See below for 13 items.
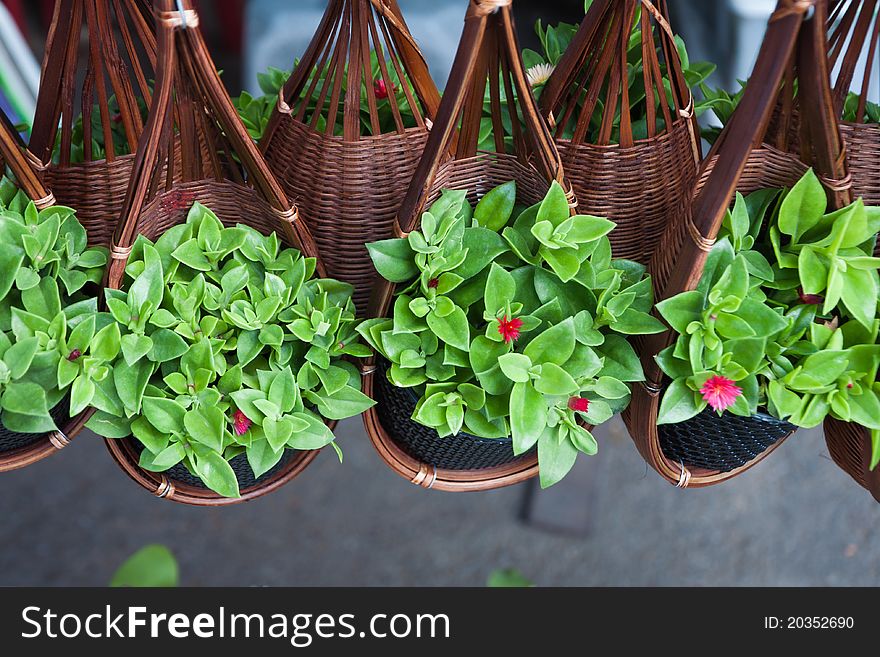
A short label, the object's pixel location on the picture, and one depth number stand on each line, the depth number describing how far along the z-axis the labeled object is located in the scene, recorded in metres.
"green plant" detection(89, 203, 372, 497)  0.67
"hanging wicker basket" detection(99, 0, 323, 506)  0.60
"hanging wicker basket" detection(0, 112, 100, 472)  0.69
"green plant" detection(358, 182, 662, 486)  0.67
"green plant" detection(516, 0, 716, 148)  0.80
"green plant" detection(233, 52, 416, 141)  0.81
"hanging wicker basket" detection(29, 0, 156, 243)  0.71
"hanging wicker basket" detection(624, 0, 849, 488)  0.56
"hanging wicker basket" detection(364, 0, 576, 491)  0.59
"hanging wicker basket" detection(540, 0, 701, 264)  0.72
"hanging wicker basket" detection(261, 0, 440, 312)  0.73
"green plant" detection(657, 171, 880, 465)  0.65
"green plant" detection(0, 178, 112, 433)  0.64
